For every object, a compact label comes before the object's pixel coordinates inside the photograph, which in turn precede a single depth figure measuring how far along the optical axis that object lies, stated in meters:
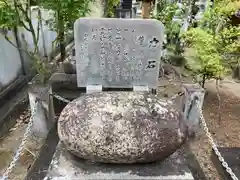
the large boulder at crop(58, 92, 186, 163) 1.70
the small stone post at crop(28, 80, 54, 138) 2.96
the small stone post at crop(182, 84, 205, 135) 3.01
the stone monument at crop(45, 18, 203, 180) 1.71
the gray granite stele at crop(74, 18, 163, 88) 2.89
